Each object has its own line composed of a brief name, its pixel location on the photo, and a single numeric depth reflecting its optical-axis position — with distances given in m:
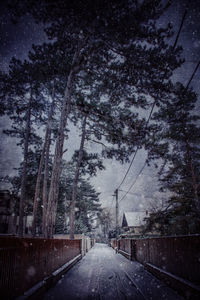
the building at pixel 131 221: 41.56
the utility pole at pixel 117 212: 24.95
